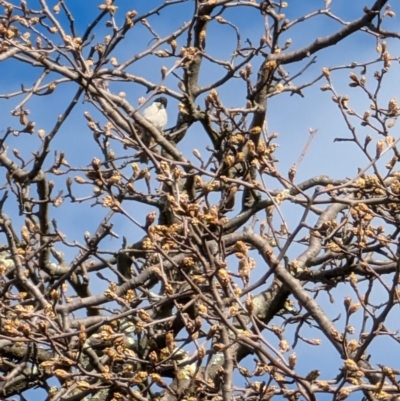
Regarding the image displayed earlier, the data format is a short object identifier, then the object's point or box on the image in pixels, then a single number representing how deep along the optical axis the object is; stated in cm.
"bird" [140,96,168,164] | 1641
